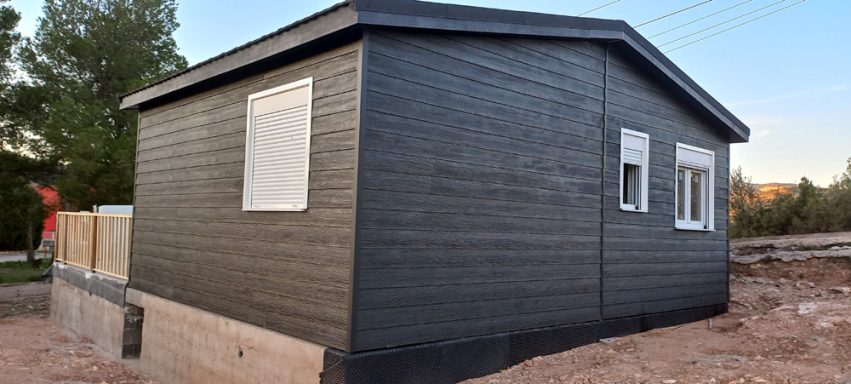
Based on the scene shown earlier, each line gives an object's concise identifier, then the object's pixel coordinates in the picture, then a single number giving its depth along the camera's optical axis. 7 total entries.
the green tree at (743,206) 20.36
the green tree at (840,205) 18.41
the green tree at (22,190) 18.31
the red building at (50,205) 23.76
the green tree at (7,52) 17.20
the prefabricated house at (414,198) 4.63
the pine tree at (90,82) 18.44
